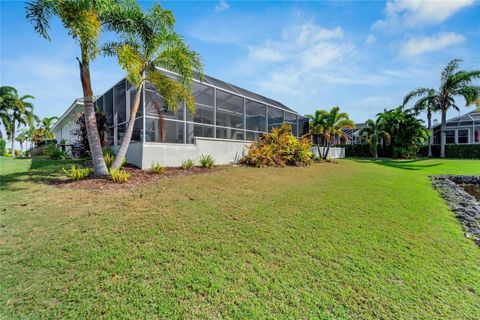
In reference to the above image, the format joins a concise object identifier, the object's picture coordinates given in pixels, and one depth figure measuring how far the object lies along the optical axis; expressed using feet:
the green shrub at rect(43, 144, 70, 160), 44.72
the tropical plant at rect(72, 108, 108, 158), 39.17
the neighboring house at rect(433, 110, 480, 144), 91.09
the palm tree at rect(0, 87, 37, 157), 82.84
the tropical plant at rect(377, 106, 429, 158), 81.56
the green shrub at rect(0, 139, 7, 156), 90.66
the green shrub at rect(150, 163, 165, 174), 26.81
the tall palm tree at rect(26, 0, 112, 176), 18.86
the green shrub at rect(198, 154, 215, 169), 34.12
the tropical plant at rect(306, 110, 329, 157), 63.21
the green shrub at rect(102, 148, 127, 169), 27.37
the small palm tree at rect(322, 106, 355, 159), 61.72
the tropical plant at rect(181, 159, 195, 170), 31.05
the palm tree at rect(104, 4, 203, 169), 24.54
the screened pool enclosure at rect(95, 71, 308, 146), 30.53
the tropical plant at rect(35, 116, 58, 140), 120.82
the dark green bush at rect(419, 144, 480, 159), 78.84
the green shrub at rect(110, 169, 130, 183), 22.25
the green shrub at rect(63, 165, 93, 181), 22.81
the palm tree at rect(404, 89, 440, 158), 76.48
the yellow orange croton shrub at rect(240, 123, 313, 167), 40.94
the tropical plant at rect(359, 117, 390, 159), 83.89
